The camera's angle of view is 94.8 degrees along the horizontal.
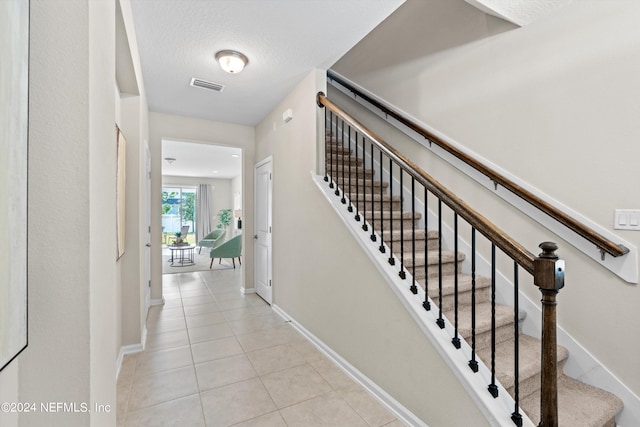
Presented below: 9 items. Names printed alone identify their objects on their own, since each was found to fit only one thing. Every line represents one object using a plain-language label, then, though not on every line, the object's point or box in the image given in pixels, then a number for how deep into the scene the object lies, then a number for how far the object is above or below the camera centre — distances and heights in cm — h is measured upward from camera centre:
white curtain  1093 +12
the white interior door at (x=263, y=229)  409 -23
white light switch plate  170 -3
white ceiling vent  309 +139
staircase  159 -78
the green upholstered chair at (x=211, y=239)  819 -78
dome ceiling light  255 +135
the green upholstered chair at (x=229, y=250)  647 -81
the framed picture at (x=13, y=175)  64 +9
